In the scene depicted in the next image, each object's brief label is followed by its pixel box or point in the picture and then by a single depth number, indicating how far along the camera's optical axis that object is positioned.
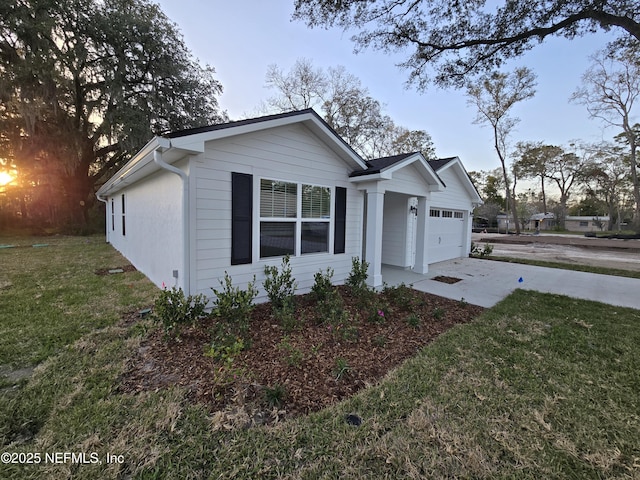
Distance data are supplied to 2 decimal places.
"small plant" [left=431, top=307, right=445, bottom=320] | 4.47
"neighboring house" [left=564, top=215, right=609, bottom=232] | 45.33
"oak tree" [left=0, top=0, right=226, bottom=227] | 11.42
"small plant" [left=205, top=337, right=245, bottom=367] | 2.92
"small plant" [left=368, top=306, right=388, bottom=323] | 4.22
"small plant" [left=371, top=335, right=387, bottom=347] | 3.49
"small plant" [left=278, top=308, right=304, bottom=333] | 3.82
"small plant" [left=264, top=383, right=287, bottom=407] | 2.38
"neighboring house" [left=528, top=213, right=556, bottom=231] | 47.25
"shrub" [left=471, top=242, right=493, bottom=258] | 11.52
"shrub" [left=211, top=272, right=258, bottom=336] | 3.80
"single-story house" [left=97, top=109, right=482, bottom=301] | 4.12
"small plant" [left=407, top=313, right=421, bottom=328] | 4.10
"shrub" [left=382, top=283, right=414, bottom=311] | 4.94
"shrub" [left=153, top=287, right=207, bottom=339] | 3.47
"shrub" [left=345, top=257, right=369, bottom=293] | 5.58
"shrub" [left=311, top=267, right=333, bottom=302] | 4.99
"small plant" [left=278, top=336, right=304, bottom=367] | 2.97
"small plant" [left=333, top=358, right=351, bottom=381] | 2.82
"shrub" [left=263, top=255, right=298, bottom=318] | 4.57
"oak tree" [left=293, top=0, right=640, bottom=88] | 4.95
